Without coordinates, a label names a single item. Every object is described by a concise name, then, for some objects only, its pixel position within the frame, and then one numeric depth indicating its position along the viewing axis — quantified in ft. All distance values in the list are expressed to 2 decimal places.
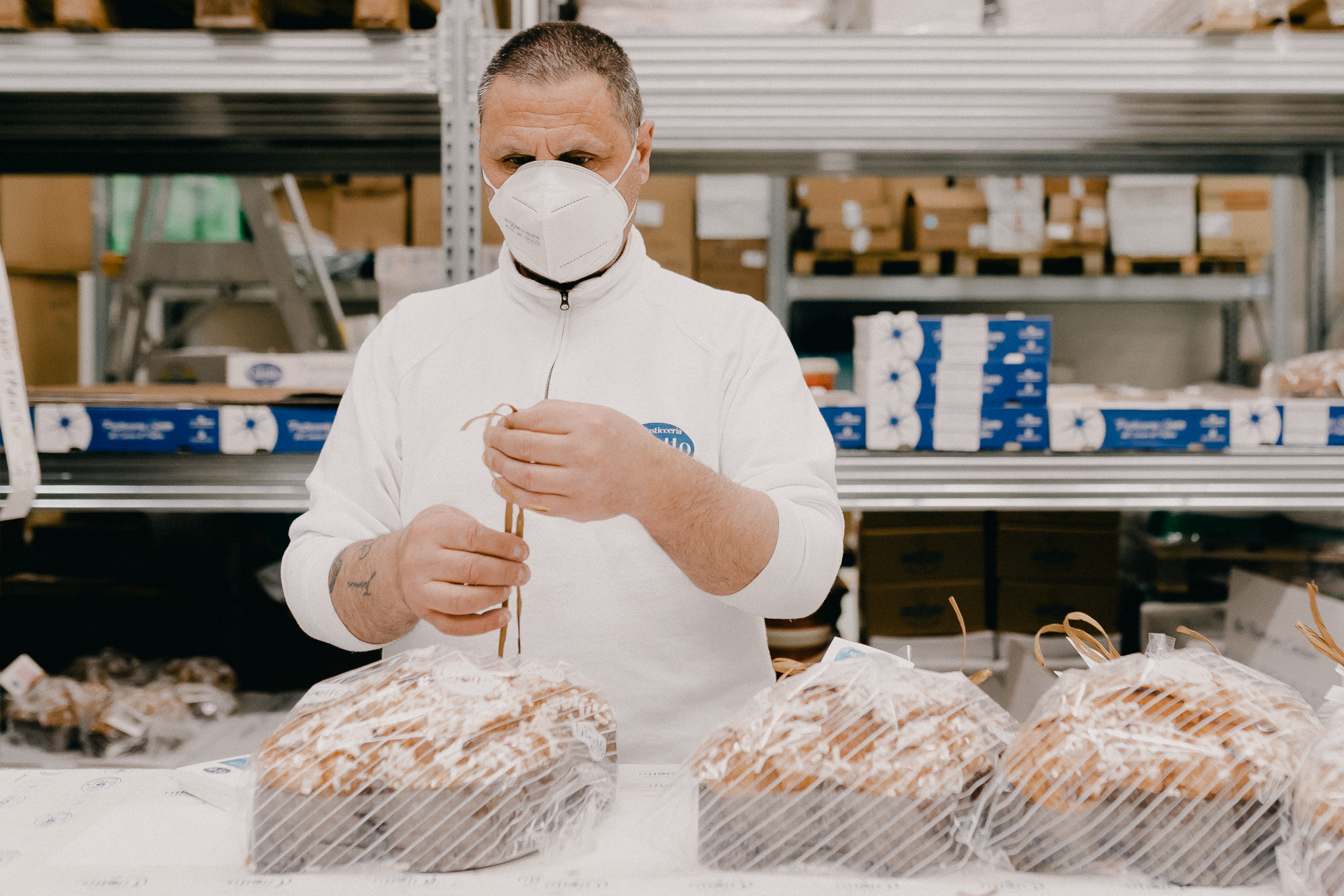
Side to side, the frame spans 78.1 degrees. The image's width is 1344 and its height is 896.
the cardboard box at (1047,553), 7.14
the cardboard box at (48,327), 7.54
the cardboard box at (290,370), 5.46
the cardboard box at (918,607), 7.05
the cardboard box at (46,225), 7.74
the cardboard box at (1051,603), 7.12
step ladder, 6.70
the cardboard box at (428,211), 8.38
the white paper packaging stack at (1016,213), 8.68
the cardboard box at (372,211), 8.54
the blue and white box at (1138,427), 5.02
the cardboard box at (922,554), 7.07
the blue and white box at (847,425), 5.15
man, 3.23
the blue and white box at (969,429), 5.07
